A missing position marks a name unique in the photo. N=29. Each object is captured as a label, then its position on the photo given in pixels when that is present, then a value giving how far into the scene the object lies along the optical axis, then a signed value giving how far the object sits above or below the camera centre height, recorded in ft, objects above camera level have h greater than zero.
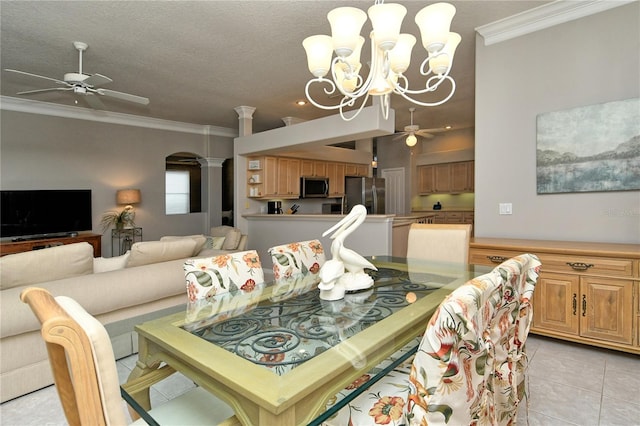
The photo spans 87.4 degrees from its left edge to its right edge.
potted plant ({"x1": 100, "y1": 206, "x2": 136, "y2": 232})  19.63 -0.51
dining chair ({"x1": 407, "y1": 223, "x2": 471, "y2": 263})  8.82 -0.87
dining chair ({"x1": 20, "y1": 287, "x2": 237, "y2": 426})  2.26 -1.08
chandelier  5.85 +3.22
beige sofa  6.29 -1.70
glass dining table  3.02 -1.54
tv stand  15.57 -1.56
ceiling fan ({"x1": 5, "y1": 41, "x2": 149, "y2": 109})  10.91 +4.30
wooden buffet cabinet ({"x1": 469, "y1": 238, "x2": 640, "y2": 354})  7.43 -1.91
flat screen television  16.42 -0.09
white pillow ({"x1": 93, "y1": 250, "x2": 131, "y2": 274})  8.50 -1.39
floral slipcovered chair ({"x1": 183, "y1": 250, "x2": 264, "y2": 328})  5.03 -1.38
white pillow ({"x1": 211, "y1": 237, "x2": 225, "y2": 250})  16.08 -1.57
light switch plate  10.28 +0.08
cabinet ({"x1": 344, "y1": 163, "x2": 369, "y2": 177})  24.71 +3.10
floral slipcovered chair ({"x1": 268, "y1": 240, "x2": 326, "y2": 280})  7.25 -1.10
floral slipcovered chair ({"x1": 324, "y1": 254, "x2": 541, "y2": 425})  2.72 -1.49
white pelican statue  5.43 -0.98
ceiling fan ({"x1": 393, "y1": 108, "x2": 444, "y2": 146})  19.08 +4.56
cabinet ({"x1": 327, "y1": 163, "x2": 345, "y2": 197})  23.50 +2.30
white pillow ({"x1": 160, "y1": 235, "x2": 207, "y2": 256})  10.24 -1.03
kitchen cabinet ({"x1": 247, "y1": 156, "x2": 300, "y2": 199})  19.56 +2.01
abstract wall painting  8.40 +1.66
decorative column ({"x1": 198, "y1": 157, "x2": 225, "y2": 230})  24.04 +1.61
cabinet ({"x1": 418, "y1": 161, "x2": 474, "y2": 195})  25.30 +2.57
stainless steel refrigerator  20.81 +1.12
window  27.66 +1.62
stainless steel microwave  21.81 +1.56
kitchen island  14.88 -1.05
